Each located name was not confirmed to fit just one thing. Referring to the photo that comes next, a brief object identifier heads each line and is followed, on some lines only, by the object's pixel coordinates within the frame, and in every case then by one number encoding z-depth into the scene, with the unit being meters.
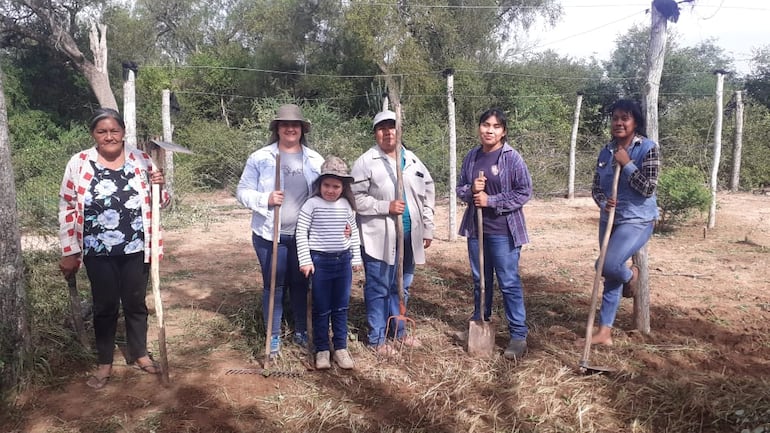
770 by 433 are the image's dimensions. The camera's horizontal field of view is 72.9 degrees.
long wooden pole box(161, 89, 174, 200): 9.78
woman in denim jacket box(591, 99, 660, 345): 3.25
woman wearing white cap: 3.44
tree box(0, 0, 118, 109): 13.54
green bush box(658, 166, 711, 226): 8.28
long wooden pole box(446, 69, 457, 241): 7.54
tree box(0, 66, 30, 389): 3.01
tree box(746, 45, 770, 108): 20.00
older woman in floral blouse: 2.94
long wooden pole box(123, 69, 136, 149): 8.30
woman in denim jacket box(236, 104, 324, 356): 3.33
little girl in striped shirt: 3.22
